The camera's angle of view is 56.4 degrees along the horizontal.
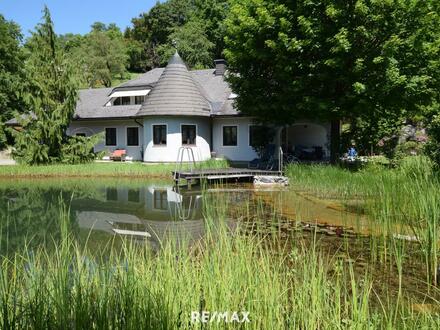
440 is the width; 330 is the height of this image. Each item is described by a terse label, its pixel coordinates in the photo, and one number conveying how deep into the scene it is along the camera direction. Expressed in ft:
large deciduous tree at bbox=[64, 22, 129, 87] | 165.27
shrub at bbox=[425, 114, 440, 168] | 32.83
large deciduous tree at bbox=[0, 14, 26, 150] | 94.22
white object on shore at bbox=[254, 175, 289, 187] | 50.32
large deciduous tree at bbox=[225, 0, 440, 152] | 46.44
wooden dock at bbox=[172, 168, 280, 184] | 52.02
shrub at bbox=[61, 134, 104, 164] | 71.27
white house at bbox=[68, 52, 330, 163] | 72.49
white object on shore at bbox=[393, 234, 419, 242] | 16.58
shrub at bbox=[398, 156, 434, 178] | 28.48
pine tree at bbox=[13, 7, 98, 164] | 68.90
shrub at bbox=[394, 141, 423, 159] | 63.43
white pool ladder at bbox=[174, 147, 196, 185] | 68.74
